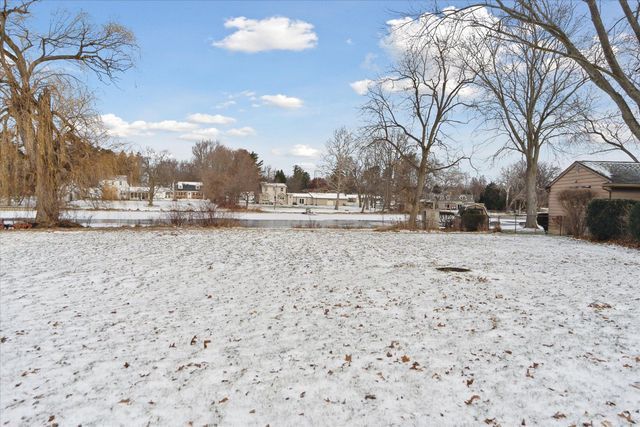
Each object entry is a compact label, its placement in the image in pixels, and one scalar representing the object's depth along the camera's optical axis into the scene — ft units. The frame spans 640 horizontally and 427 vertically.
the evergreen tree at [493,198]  229.04
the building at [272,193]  261.44
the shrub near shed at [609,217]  47.42
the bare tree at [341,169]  209.67
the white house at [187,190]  306.76
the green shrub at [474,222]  69.10
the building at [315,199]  276.82
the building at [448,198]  208.15
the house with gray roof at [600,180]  65.62
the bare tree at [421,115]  74.59
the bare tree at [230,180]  165.99
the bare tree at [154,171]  216.93
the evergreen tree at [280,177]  331.67
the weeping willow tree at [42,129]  52.39
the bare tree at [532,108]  78.48
